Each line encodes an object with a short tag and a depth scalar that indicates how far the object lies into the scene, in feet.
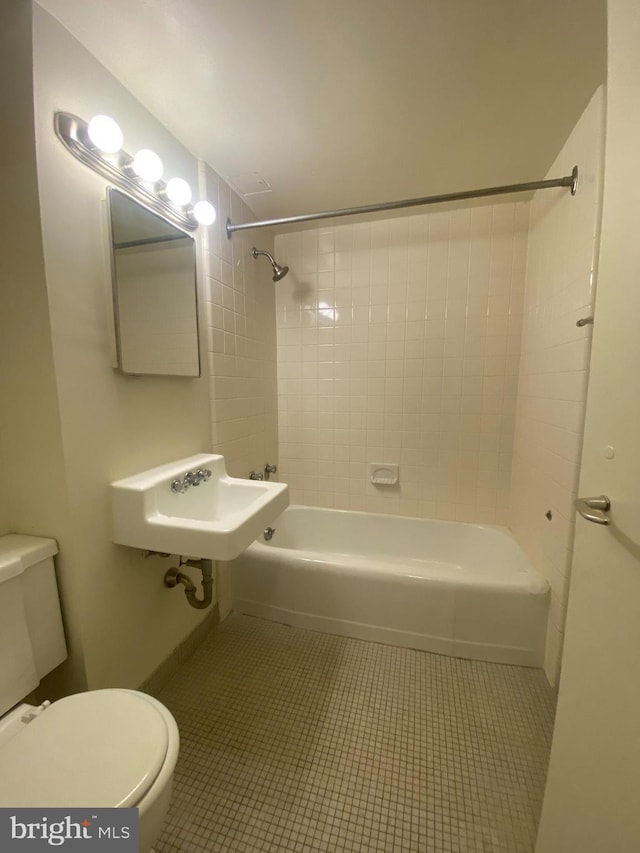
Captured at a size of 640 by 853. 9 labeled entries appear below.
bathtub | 4.65
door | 1.77
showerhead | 6.21
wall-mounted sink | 3.29
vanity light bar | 2.97
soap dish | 7.12
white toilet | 1.97
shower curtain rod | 4.26
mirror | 3.55
